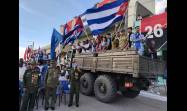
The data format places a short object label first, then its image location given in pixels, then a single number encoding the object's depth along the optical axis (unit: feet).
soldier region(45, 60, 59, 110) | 12.31
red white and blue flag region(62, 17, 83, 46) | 18.16
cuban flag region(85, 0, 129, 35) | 14.99
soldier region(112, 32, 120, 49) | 15.69
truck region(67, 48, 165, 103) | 12.54
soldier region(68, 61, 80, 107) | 13.31
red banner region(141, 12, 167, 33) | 28.36
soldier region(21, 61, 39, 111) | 11.28
